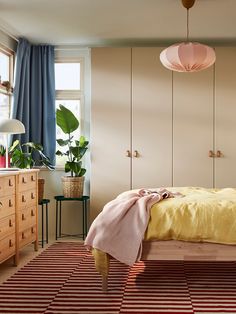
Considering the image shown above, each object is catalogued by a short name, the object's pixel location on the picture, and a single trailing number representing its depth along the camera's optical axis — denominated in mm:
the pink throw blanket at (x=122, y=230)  3656
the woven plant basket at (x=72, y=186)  5988
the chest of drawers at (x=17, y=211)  4266
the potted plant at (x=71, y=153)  6004
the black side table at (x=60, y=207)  6015
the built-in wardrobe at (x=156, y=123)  6008
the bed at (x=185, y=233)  3619
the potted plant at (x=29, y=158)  5461
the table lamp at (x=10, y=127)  4836
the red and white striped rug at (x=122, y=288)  3271
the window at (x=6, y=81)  5816
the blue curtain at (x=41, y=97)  6340
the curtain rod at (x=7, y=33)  5575
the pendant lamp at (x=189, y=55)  4699
